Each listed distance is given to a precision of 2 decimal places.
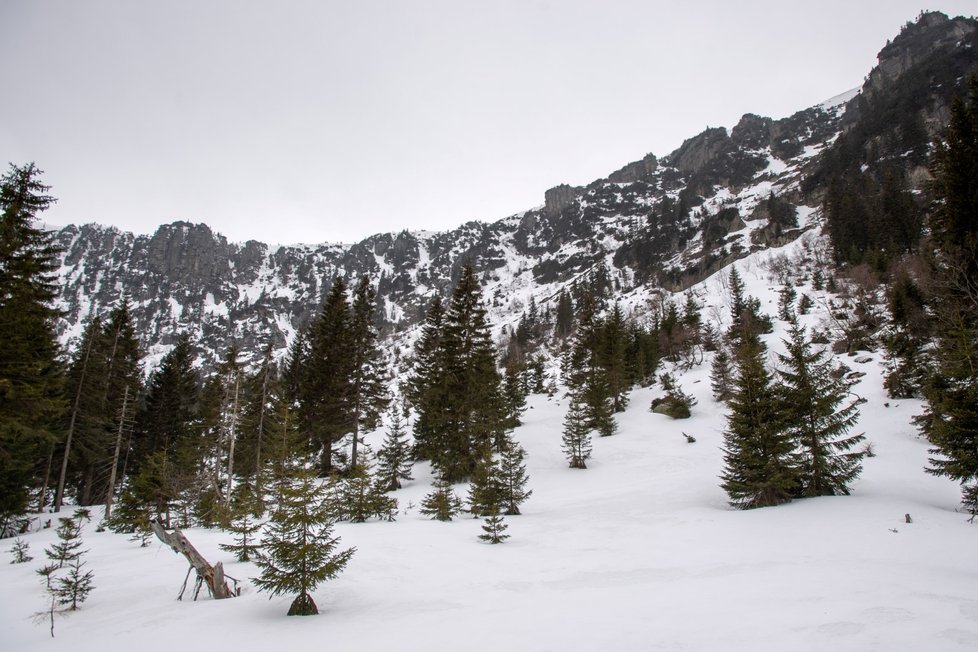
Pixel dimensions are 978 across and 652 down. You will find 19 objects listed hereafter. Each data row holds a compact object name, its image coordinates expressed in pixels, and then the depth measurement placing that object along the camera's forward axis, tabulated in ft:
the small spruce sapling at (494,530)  42.76
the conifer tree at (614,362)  126.93
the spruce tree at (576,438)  86.48
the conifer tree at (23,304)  42.45
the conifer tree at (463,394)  81.25
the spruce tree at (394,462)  82.74
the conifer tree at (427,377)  89.45
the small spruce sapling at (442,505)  55.83
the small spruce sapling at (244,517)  32.99
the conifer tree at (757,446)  47.70
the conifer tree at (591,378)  102.73
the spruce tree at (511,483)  56.95
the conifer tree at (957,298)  37.76
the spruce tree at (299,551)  22.04
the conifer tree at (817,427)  47.60
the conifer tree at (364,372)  89.97
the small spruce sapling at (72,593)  26.15
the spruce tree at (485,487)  53.16
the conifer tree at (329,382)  90.02
